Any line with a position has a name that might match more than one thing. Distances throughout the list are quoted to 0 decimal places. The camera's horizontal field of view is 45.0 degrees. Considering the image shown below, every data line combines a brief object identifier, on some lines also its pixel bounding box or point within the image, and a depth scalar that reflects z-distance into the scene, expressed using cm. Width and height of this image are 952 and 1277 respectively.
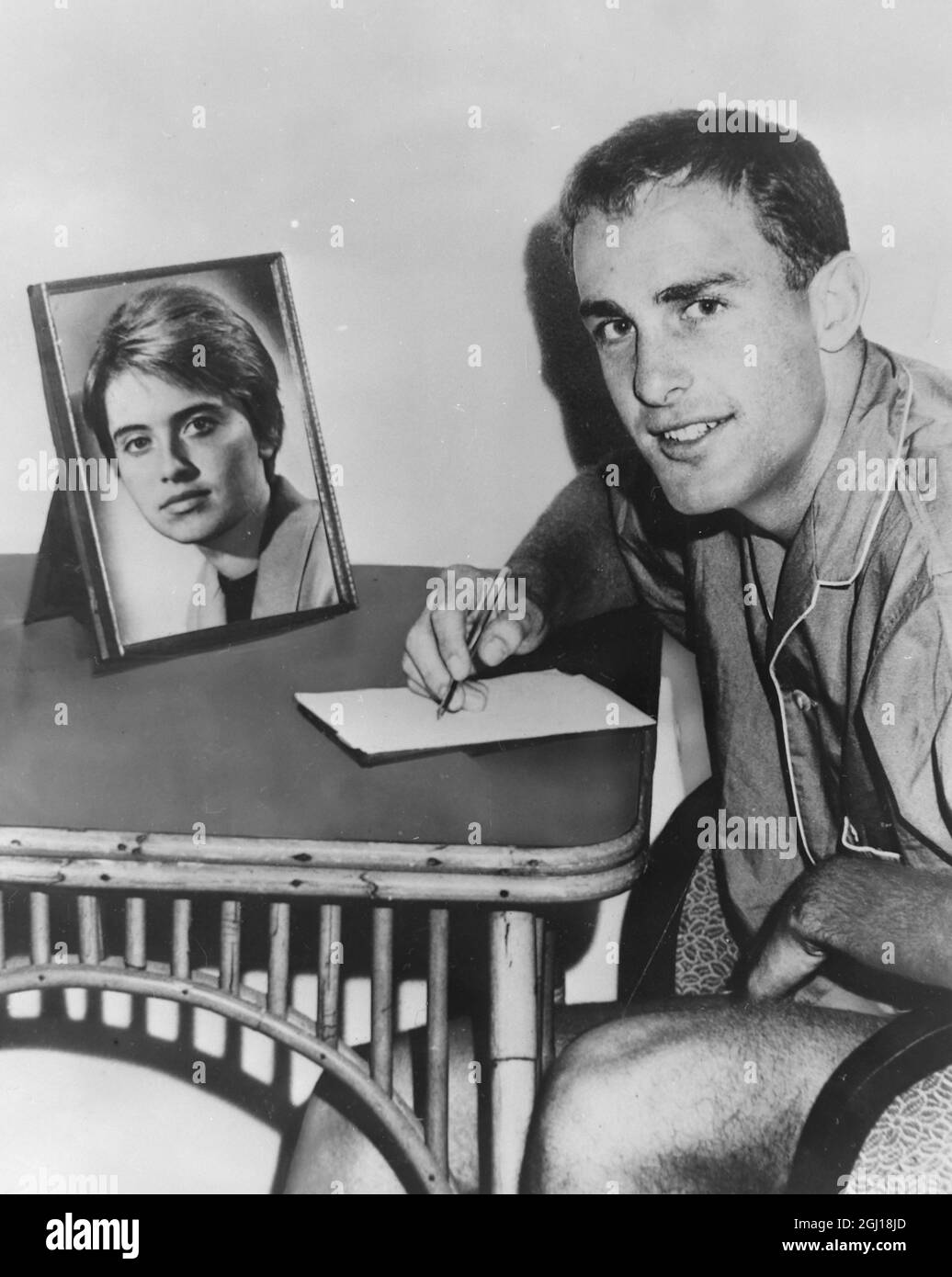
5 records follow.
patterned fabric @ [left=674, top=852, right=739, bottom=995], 139
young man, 114
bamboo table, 102
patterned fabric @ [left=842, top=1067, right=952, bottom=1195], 98
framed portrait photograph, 125
